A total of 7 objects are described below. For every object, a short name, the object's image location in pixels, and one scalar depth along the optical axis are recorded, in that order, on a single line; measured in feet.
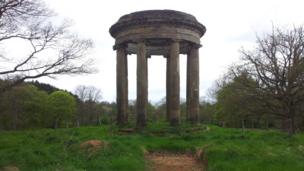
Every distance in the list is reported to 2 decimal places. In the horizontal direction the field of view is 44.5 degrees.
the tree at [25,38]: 50.24
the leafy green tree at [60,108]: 158.10
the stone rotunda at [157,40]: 71.92
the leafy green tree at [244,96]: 66.64
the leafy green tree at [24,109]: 135.54
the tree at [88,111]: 190.39
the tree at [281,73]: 61.72
